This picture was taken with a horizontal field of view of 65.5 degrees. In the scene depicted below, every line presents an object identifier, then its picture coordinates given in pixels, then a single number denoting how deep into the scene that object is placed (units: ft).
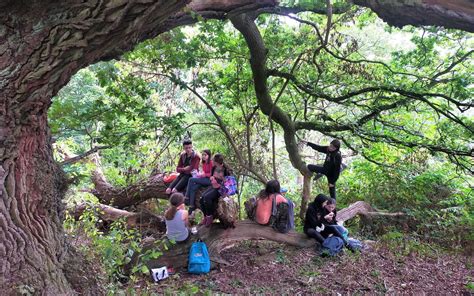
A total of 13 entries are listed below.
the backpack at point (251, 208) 22.59
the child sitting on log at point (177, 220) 18.99
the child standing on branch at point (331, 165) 25.30
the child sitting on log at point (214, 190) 20.71
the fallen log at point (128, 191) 27.12
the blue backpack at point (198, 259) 19.71
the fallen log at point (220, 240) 20.24
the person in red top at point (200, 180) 21.95
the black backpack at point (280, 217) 22.26
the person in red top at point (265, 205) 21.82
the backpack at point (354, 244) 23.56
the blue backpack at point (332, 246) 22.78
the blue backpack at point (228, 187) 20.61
